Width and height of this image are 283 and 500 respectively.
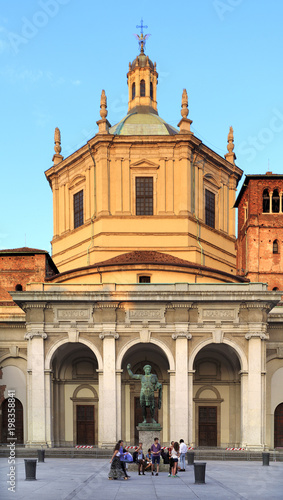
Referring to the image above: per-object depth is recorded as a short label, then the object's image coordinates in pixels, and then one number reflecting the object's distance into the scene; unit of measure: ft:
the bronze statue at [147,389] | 88.28
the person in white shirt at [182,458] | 81.14
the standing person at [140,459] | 75.15
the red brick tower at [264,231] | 136.98
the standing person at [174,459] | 73.31
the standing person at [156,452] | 73.50
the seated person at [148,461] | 77.00
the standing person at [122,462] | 69.15
